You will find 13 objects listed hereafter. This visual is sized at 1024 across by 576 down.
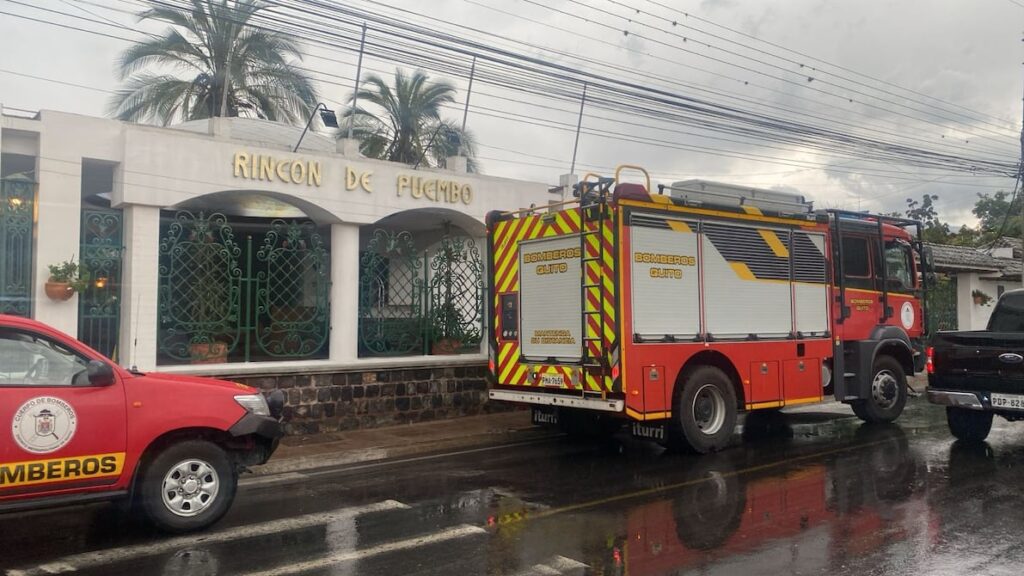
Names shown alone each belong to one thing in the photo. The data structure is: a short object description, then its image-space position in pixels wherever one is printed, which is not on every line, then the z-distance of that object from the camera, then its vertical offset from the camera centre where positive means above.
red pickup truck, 5.58 -0.68
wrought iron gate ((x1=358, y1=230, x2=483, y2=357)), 12.08 +0.63
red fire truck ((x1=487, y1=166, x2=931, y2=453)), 9.02 +0.32
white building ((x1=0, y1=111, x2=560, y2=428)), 9.47 +1.14
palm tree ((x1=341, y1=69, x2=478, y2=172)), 24.59 +6.53
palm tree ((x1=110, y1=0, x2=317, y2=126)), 18.31 +6.19
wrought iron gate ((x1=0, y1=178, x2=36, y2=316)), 9.33 +1.08
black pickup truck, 9.18 -0.46
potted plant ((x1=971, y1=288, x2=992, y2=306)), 24.31 +1.11
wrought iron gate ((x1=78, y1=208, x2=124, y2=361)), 9.86 +0.74
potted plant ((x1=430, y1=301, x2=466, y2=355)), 12.66 +0.14
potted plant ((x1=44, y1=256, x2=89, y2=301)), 9.31 +0.67
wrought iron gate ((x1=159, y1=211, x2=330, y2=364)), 10.41 +0.57
